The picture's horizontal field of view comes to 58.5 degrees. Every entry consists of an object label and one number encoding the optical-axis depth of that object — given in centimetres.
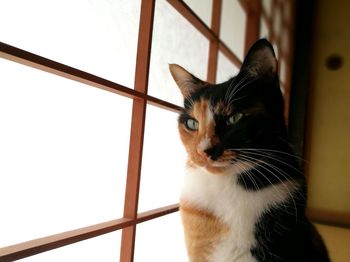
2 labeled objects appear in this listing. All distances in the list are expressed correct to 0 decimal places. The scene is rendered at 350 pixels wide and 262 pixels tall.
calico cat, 68
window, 57
